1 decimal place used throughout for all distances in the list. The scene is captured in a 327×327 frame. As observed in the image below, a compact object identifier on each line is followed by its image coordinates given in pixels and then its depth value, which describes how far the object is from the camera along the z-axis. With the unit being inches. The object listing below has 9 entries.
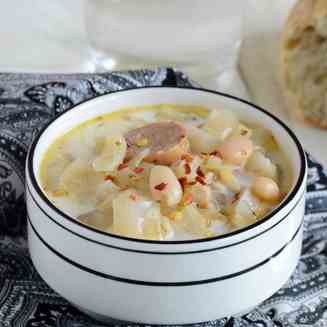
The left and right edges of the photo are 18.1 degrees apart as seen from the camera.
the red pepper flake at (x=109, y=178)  18.6
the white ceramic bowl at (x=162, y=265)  17.0
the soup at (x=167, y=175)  17.8
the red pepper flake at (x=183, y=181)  18.4
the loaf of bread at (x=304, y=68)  28.4
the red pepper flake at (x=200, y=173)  18.7
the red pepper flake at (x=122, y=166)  18.9
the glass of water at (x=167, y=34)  27.8
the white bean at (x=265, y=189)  18.5
